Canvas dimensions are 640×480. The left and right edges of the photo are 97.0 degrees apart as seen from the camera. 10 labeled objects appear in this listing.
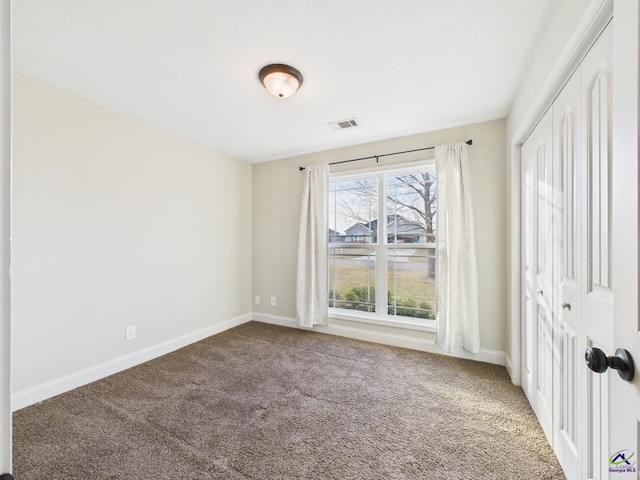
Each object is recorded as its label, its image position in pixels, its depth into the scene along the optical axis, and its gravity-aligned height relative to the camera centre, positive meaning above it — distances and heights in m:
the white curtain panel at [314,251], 3.54 -0.15
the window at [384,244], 3.15 -0.05
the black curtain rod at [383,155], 2.78 +0.97
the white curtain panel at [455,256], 2.73 -0.17
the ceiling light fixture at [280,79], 1.94 +1.14
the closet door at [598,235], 1.04 +0.02
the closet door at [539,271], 1.67 -0.21
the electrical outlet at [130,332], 2.67 -0.88
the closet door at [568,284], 1.27 -0.22
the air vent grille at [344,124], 2.82 +1.18
